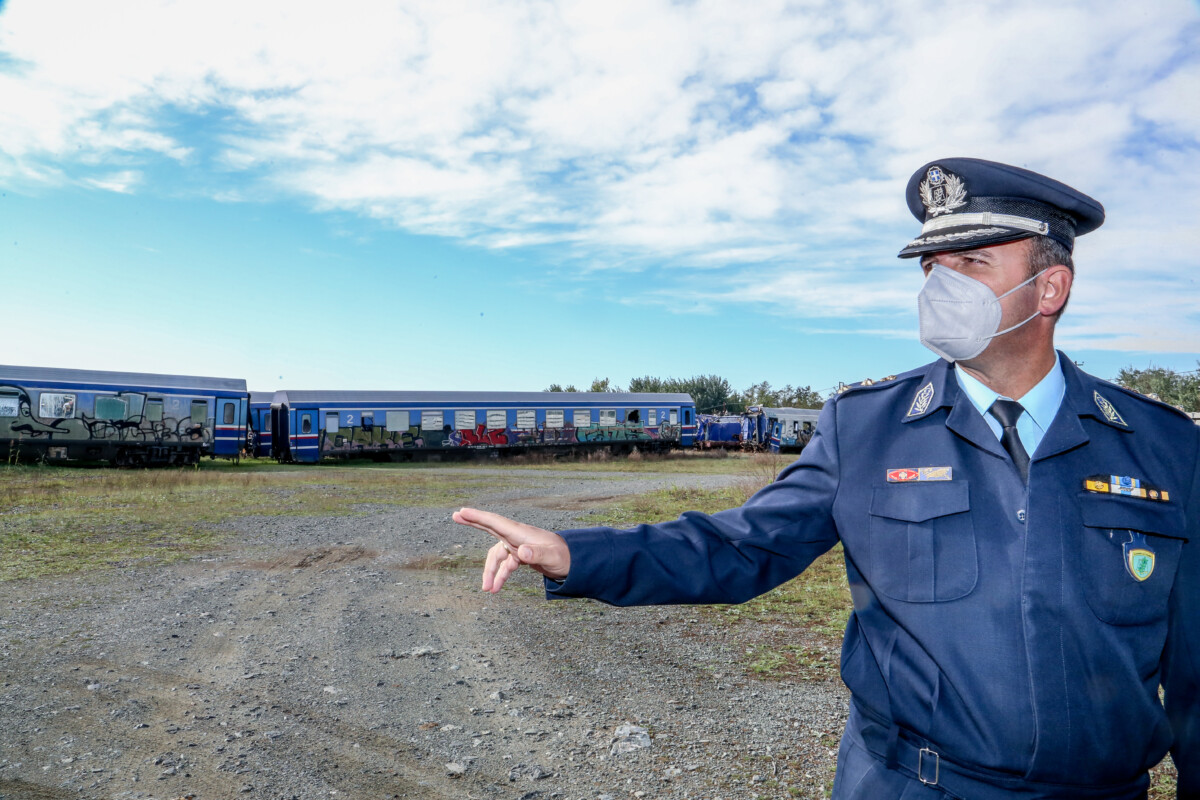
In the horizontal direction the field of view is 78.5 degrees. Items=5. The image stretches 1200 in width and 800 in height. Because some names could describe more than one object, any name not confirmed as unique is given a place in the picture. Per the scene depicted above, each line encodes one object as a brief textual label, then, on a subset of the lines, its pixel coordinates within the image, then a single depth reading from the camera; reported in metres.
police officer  1.57
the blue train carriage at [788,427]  39.38
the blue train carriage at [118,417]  23.12
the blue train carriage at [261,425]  31.73
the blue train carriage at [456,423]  28.62
